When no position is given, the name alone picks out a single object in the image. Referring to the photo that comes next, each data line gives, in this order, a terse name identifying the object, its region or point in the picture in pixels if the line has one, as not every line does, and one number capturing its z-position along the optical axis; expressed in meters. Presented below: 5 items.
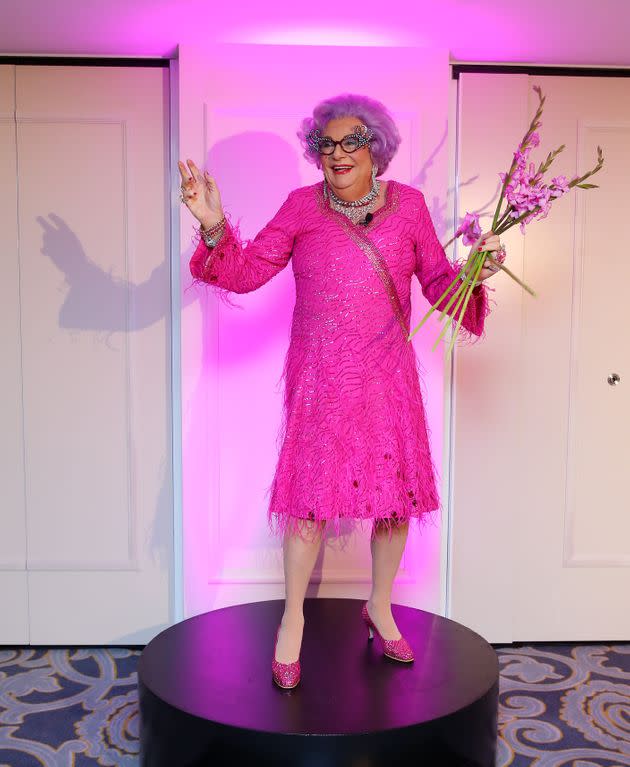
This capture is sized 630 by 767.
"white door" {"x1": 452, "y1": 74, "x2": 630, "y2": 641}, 2.77
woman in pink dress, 1.89
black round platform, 1.67
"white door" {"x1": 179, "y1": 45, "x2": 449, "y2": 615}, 2.57
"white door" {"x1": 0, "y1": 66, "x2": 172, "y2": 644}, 2.73
